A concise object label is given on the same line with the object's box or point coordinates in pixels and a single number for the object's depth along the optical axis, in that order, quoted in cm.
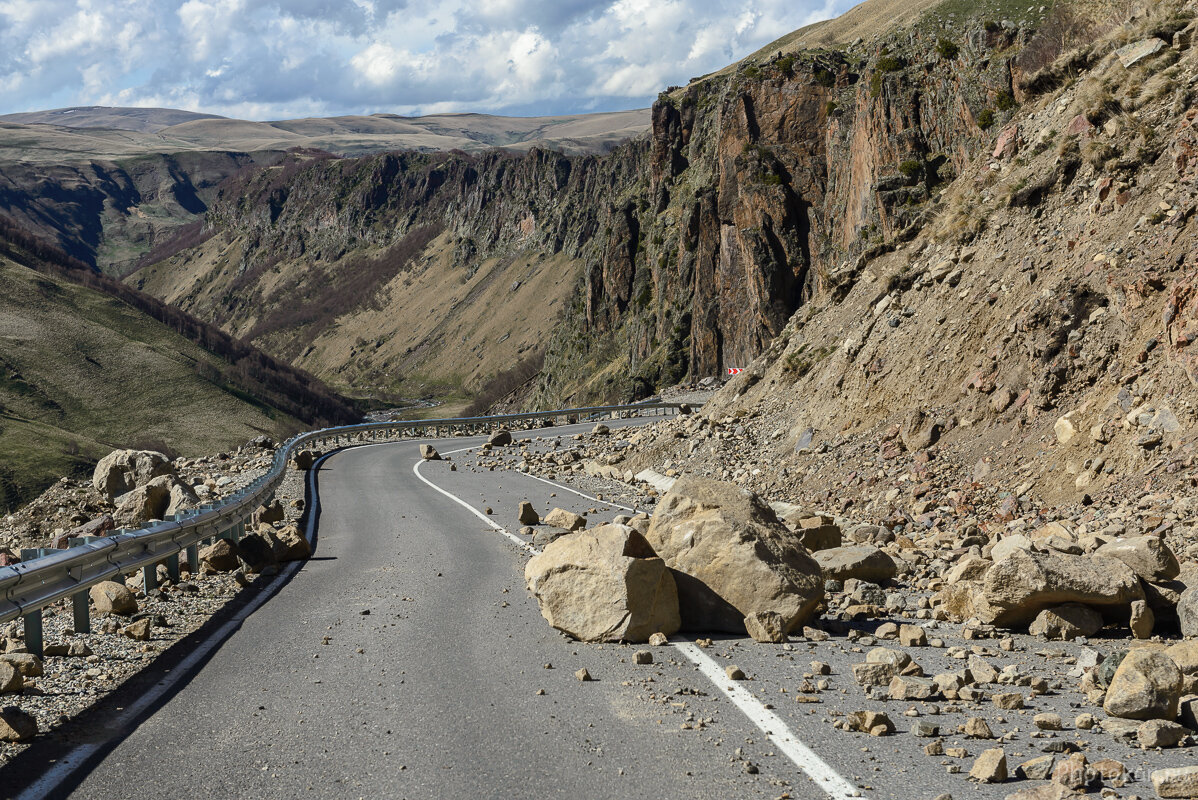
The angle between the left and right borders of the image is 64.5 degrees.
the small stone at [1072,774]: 428
